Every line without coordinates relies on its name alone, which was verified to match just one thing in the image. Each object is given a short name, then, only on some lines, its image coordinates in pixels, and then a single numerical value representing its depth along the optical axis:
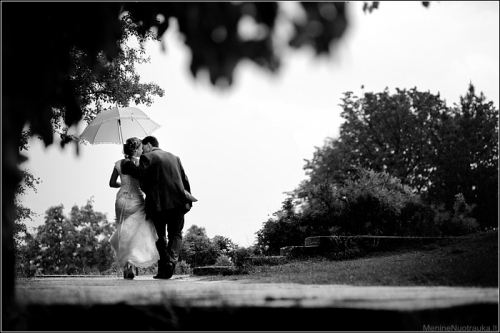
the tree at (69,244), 42.38
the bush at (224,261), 13.78
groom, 10.71
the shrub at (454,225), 19.14
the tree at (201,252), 16.58
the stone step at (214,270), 12.05
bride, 10.88
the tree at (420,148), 44.41
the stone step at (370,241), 14.23
